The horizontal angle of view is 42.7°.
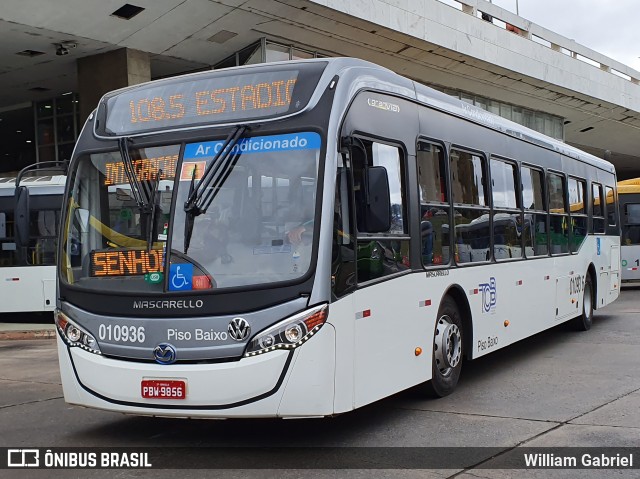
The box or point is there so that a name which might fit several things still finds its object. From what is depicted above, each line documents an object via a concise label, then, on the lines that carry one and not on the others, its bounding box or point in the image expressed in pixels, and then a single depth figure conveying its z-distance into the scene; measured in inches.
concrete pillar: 855.7
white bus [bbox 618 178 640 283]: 1010.7
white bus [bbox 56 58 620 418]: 233.5
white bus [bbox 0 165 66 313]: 706.2
